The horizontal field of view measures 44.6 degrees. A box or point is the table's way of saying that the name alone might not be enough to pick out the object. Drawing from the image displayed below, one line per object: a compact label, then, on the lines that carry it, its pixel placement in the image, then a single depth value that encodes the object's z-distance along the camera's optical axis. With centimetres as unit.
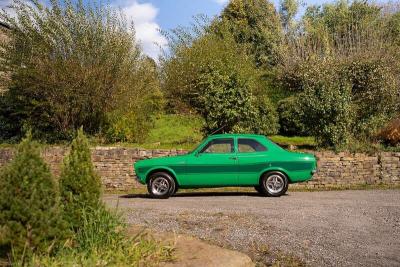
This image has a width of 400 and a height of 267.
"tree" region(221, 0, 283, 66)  3422
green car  1259
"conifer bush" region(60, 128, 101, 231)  544
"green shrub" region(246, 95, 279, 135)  2245
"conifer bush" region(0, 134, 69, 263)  450
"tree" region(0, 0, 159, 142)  1969
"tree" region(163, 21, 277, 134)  1955
